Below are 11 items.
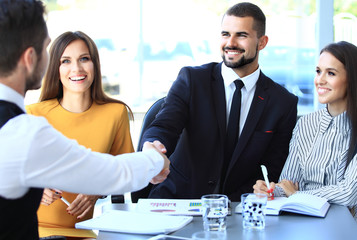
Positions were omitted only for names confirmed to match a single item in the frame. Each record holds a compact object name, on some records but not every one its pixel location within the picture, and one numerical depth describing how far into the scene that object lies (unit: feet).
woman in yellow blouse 8.18
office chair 8.17
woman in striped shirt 7.32
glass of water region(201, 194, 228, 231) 5.24
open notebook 5.74
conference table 5.00
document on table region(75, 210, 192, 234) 5.17
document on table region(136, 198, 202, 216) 5.84
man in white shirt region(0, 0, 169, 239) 3.96
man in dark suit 8.21
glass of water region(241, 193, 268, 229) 5.25
